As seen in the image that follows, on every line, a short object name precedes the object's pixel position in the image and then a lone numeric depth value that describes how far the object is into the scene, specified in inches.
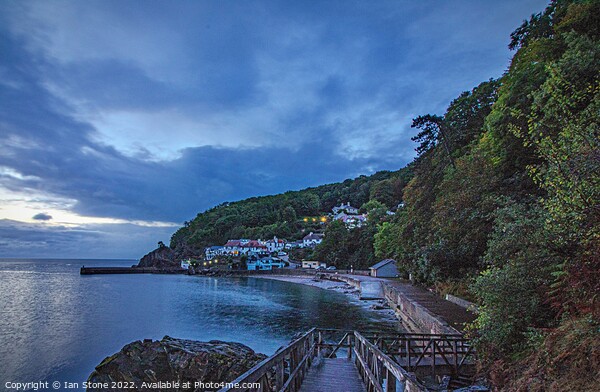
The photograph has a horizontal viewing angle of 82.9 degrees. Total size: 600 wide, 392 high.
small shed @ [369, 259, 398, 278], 2274.9
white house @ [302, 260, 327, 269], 3461.1
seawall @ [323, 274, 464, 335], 651.5
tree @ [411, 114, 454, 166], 1153.4
